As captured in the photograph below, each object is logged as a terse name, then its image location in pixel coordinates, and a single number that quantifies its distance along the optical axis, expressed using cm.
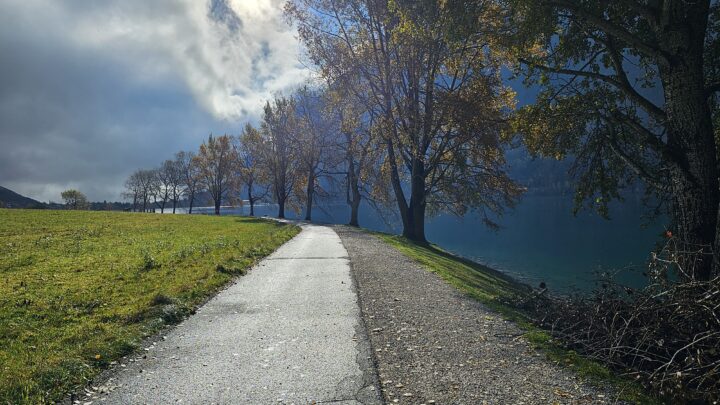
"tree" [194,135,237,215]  7238
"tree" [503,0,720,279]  826
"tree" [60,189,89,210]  9677
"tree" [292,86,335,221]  4191
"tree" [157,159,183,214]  9388
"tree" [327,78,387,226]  2750
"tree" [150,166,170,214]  9608
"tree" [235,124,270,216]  5669
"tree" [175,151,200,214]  8066
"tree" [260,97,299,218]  4969
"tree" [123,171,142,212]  10031
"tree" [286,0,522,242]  2311
